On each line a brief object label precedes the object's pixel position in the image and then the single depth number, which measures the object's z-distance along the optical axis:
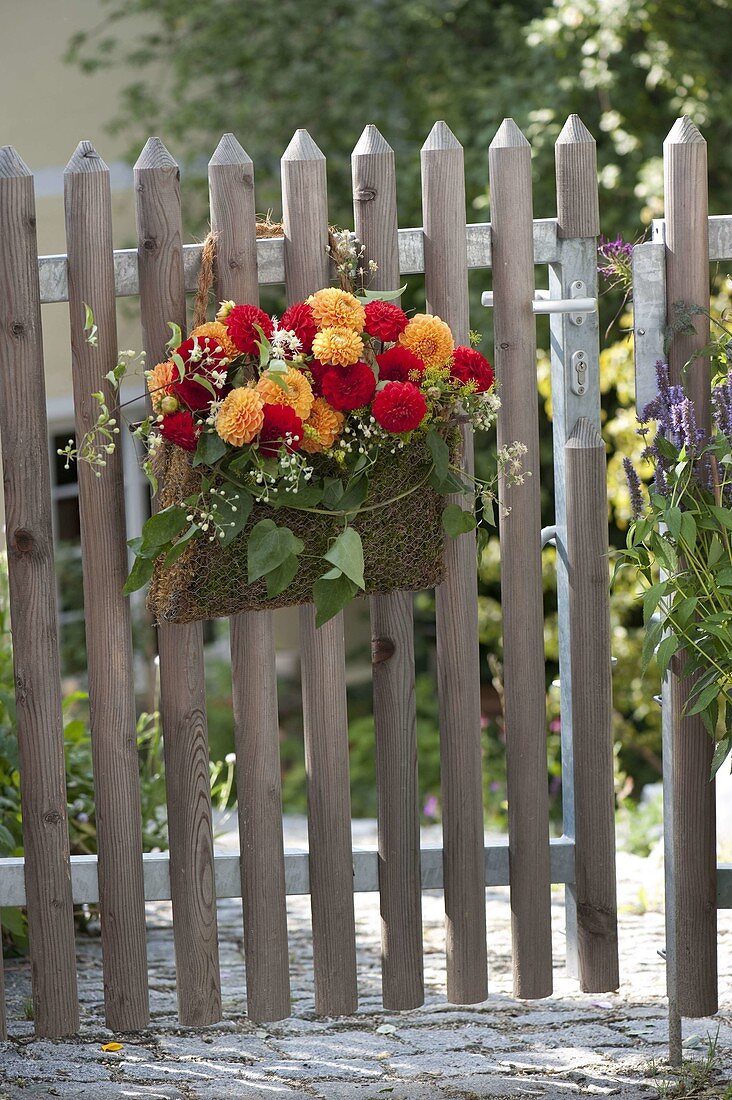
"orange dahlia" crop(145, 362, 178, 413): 4.34
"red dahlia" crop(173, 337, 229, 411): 4.29
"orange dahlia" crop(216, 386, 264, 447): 4.18
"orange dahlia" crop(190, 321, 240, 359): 4.33
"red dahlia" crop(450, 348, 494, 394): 4.51
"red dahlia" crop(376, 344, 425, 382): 4.39
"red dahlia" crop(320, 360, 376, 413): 4.30
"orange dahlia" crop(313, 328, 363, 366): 4.28
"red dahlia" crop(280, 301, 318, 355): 4.36
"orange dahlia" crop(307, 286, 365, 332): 4.35
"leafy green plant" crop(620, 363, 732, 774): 4.59
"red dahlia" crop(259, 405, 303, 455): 4.20
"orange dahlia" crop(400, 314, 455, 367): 4.46
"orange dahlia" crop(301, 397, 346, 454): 4.31
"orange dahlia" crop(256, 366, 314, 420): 4.23
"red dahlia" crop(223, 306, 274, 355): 4.31
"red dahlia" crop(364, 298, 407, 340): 4.41
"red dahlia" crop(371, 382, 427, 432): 4.23
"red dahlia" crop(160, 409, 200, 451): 4.25
